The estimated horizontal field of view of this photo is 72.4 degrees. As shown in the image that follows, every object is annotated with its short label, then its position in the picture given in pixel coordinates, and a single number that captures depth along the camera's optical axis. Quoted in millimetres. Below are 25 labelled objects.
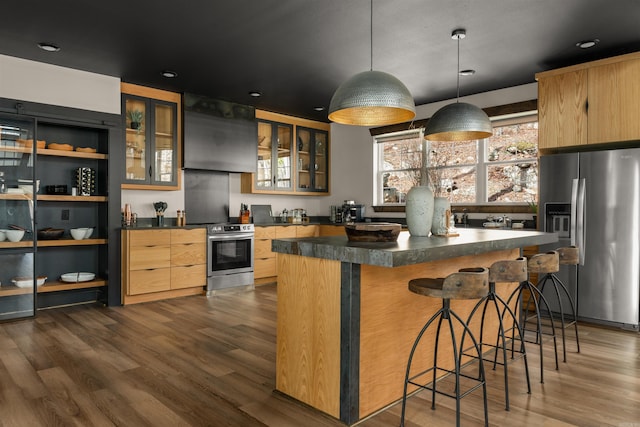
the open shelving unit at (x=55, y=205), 4426
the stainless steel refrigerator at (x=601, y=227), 4043
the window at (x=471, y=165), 5512
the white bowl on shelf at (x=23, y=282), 4449
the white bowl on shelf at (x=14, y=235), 4414
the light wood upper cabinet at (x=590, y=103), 4141
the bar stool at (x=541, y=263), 3072
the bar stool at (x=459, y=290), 2211
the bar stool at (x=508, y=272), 2689
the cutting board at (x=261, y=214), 6992
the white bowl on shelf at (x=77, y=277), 4926
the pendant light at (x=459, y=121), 3379
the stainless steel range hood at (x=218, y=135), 5844
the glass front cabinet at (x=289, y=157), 6812
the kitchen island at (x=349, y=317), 2311
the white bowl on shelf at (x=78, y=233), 4984
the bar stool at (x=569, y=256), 3510
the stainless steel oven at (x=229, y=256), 5797
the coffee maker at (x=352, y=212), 7100
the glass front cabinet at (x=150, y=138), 5383
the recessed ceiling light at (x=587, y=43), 3990
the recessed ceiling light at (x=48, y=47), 4145
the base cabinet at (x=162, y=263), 5086
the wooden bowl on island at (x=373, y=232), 2617
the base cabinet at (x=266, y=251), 6383
